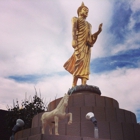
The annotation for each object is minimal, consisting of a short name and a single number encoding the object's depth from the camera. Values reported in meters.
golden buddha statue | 9.34
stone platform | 6.25
